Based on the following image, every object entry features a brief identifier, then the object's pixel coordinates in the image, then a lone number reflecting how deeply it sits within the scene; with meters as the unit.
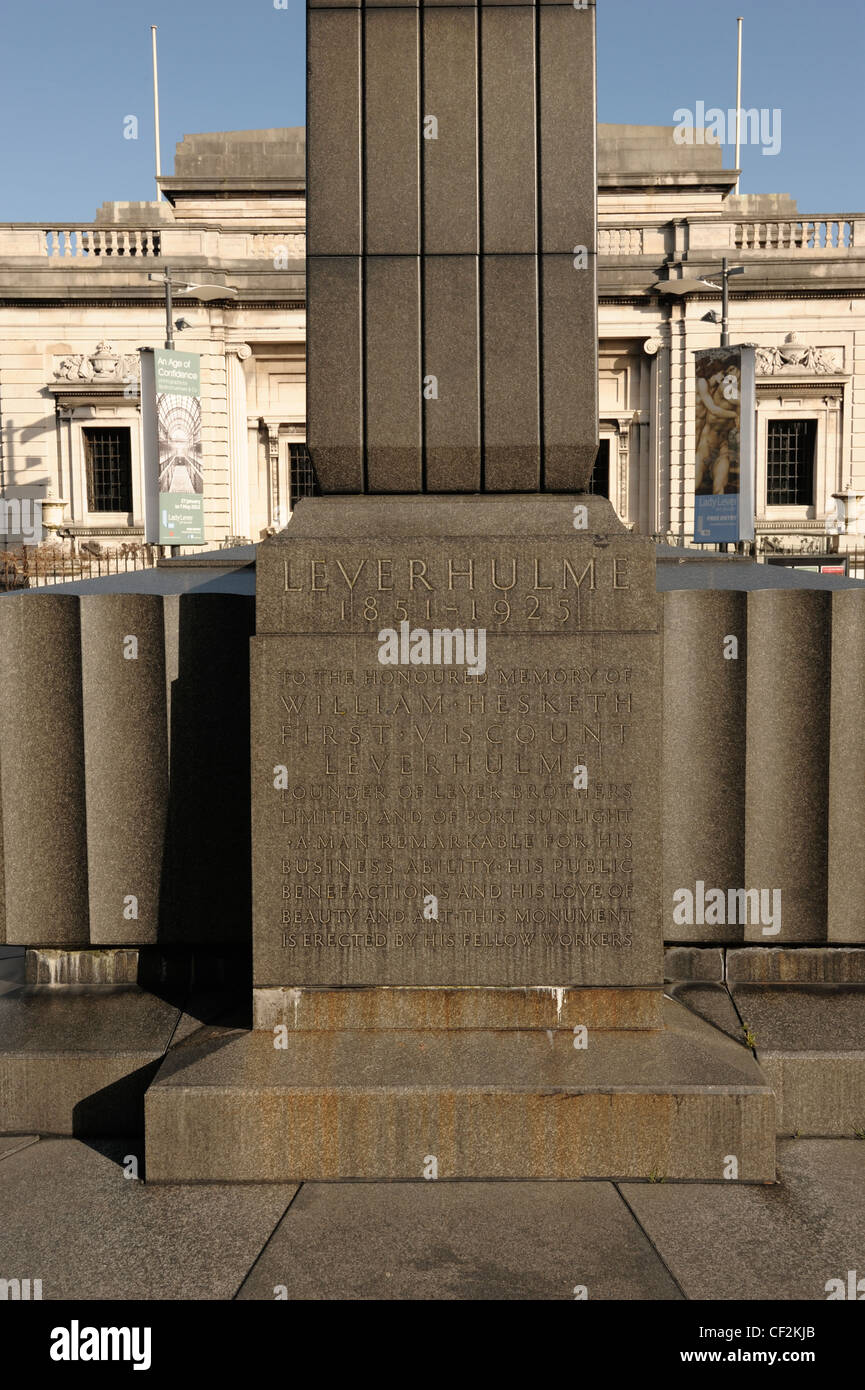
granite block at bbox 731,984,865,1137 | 4.04
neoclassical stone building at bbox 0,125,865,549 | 35.16
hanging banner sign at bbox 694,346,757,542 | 28.64
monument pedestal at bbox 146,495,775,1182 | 4.18
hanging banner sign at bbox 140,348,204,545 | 28.41
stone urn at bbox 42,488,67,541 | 35.03
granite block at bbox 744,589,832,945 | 4.74
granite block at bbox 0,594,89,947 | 4.80
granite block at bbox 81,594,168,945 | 4.79
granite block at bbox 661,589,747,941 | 4.75
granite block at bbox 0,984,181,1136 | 4.12
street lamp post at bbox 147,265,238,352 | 34.06
